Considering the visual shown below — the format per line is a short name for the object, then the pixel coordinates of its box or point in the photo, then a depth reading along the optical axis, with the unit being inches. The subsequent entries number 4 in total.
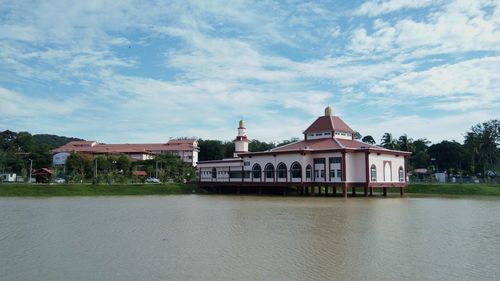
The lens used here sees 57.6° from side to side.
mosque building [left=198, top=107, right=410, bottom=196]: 1656.0
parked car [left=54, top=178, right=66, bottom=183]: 2161.0
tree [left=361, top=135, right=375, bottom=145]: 3543.3
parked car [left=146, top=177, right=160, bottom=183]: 2346.6
